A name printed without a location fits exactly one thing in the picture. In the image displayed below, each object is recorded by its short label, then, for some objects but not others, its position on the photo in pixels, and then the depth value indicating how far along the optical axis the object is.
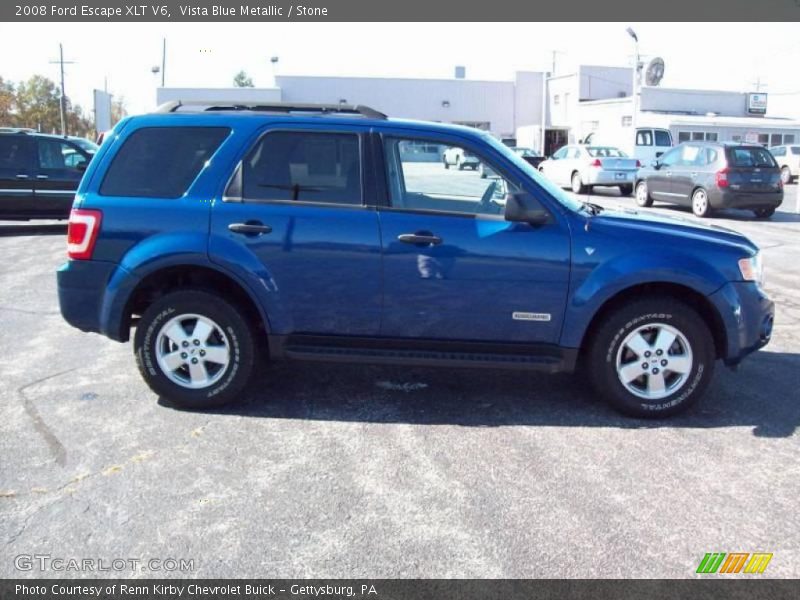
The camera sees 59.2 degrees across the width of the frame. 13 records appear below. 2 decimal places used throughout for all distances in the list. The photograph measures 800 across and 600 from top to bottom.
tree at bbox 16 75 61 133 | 47.72
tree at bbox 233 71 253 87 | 107.50
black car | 12.66
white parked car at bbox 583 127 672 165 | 28.70
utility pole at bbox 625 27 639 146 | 34.15
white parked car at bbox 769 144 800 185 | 33.03
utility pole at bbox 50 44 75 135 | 43.31
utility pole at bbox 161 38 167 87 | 52.25
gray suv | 15.80
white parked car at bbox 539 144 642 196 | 22.31
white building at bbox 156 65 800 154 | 43.75
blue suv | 4.51
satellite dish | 44.53
